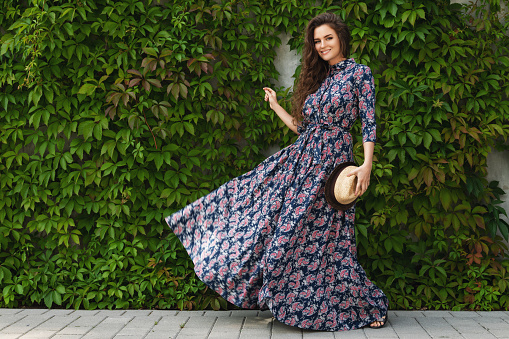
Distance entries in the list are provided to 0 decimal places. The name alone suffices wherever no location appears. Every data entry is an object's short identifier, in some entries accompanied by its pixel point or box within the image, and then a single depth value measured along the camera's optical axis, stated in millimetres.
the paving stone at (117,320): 3215
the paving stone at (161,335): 2880
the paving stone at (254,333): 2857
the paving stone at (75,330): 2953
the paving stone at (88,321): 3162
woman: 2943
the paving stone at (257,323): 3074
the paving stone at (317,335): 2861
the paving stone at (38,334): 2875
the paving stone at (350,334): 2865
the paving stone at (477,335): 2865
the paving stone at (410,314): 3408
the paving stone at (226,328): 2893
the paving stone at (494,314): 3377
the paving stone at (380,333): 2893
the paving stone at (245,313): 3412
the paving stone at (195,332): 2918
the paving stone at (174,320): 3201
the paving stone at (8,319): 3166
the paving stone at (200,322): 3146
